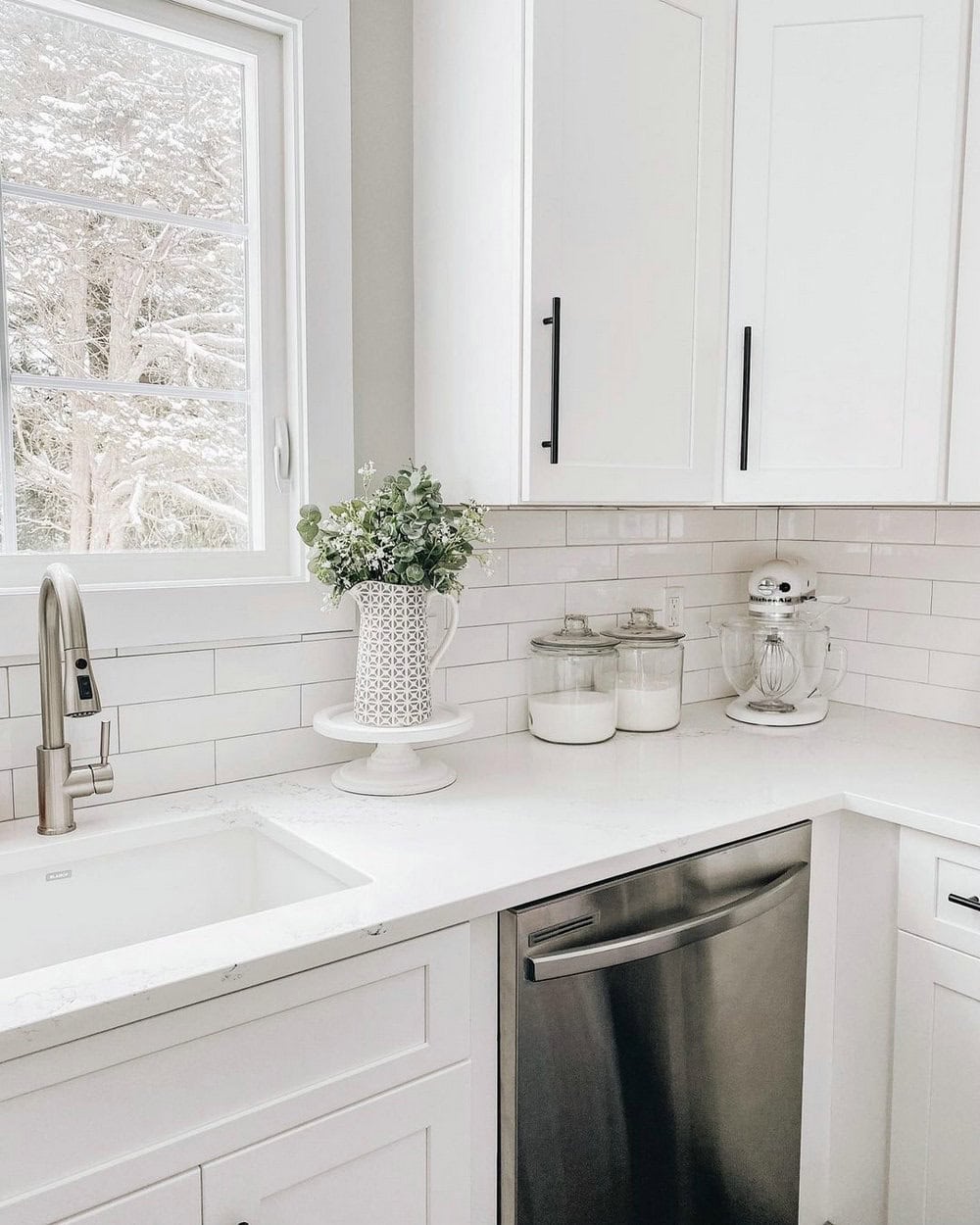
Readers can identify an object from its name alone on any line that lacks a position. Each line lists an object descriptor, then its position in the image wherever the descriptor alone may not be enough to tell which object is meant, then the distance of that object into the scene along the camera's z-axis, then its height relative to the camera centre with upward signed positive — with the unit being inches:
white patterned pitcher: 59.7 -8.9
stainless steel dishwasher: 47.7 -28.5
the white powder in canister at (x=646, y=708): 76.8 -15.2
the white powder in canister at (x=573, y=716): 72.6 -15.1
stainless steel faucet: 48.1 -10.0
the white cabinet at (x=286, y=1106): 35.2 -24.1
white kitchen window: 55.9 +13.3
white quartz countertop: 37.7 -17.5
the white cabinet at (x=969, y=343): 63.1 +11.5
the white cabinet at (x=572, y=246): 58.3 +17.3
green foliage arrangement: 58.6 -1.5
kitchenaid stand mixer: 81.1 -11.4
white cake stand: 59.0 -15.4
